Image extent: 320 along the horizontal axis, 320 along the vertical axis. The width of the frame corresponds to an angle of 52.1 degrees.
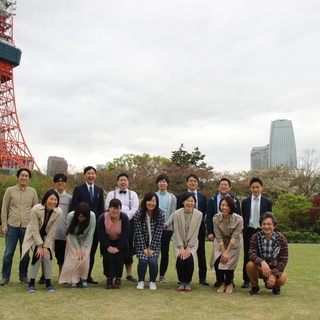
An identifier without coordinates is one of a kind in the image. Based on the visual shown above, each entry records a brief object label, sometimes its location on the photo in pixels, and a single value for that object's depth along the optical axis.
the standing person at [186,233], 4.40
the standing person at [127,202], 5.02
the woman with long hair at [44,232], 4.23
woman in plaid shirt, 4.61
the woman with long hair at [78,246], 4.39
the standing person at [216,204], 4.88
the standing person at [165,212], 5.00
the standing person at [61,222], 4.71
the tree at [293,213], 19.95
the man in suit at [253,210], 4.84
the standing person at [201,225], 4.89
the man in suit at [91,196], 4.82
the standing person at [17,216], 4.53
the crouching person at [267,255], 4.12
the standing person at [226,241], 4.36
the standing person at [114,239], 4.40
